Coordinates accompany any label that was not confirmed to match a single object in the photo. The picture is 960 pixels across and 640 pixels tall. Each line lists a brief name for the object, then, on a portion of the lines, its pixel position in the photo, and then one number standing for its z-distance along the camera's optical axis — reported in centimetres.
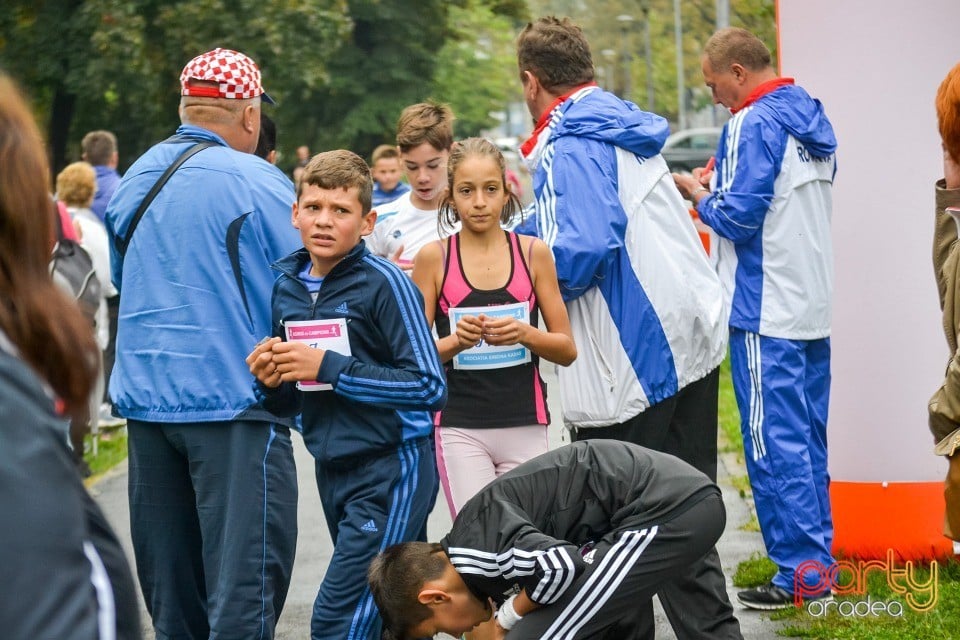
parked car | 7832
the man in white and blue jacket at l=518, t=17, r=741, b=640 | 971
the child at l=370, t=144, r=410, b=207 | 1973
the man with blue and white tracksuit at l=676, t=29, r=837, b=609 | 1137
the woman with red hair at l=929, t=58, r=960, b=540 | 718
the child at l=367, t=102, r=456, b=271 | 1208
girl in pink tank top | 950
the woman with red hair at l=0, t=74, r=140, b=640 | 296
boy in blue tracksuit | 807
